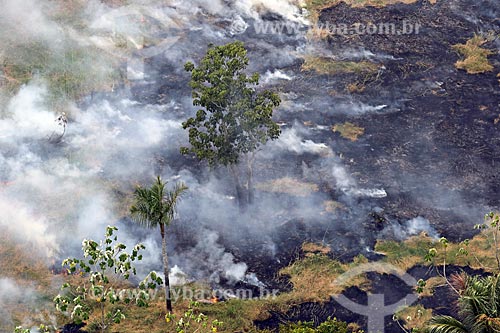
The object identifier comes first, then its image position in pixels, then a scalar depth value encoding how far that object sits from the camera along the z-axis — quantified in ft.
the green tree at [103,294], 70.28
